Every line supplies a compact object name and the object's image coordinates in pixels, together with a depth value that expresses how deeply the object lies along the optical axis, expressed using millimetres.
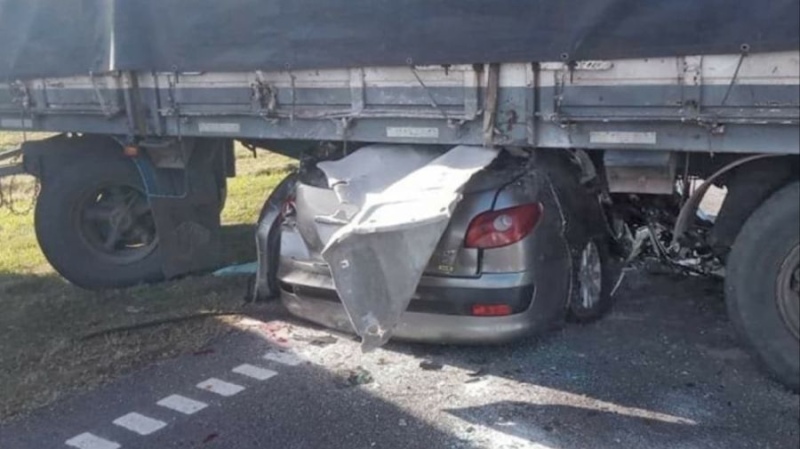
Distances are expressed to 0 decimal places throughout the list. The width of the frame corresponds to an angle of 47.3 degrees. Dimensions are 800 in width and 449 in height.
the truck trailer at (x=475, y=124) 4227
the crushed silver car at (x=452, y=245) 4562
